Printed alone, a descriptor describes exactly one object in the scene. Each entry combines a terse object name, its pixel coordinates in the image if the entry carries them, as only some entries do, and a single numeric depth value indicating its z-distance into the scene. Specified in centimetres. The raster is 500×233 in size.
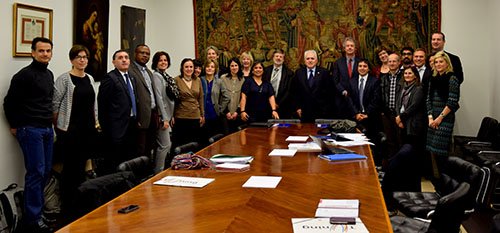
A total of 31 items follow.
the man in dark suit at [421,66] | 589
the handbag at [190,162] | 301
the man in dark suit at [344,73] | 662
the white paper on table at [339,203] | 204
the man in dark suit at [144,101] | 539
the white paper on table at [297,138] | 421
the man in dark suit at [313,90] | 672
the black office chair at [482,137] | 579
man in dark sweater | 419
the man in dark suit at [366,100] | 635
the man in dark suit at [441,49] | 597
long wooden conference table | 185
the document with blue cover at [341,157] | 315
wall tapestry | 724
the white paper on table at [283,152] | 344
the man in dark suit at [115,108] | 503
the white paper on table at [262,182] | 248
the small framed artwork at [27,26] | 458
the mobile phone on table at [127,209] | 205
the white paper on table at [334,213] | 192
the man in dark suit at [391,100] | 616
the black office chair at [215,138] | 446
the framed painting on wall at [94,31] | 565
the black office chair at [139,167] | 307
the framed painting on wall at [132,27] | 682
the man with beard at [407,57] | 646
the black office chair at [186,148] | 356
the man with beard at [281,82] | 693
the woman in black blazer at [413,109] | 563
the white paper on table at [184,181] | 255
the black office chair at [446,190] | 291
